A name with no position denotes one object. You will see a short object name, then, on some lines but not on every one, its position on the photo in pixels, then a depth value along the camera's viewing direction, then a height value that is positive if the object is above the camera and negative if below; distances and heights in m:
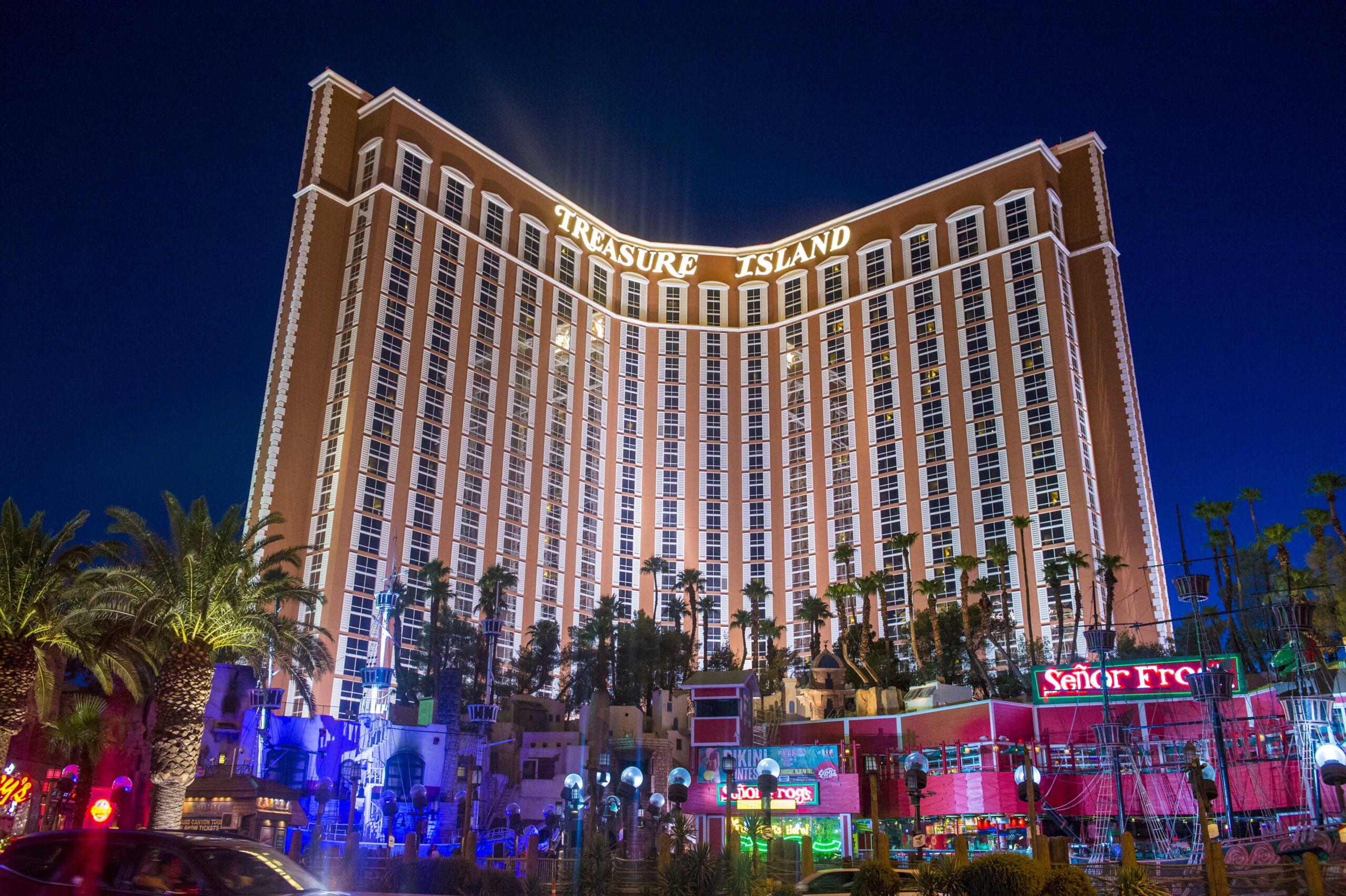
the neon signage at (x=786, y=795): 56.91 +0.28
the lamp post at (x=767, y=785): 34.69 +0.48
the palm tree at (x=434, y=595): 86.81 +17.04
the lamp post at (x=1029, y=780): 34.88 +0.88
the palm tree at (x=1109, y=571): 83.69 +18.20
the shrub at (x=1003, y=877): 19.11 -1.34
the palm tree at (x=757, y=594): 105.62 +20.22
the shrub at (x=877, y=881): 21.66 -1.62
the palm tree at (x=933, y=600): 85.56 +16.23
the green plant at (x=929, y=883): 20.02 -1.51
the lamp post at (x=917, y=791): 35.25 +0.30
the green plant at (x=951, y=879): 19.86 -1.43
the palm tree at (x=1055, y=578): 88.14 +18.29
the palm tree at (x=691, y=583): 106.69 +21.65
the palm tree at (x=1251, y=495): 84.00 +23.85
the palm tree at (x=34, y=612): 29.67 +5.13
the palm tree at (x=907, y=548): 94.12 +22.11
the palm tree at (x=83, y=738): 43.38 +2.33
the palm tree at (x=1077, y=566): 85.94 +19.09
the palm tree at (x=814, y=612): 99.09 +17.31
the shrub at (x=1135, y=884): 19.22 -1.46
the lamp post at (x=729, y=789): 28.19 +0.29
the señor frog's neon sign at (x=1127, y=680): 48.81 +5.64
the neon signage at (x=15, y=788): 36.66 +0.24
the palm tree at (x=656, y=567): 111.06 +23.76
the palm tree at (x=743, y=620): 105.44 +17.54
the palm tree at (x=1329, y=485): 70.44 +20.75
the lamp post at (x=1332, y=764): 29.34 +1.17
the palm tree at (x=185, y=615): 31.27 +5.42
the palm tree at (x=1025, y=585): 87.06 +18.56
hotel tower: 94.75 +40.82
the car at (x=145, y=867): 13.04 -0.87
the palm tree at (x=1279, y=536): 73.69 +18.39
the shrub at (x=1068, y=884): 19.16 -1.46
